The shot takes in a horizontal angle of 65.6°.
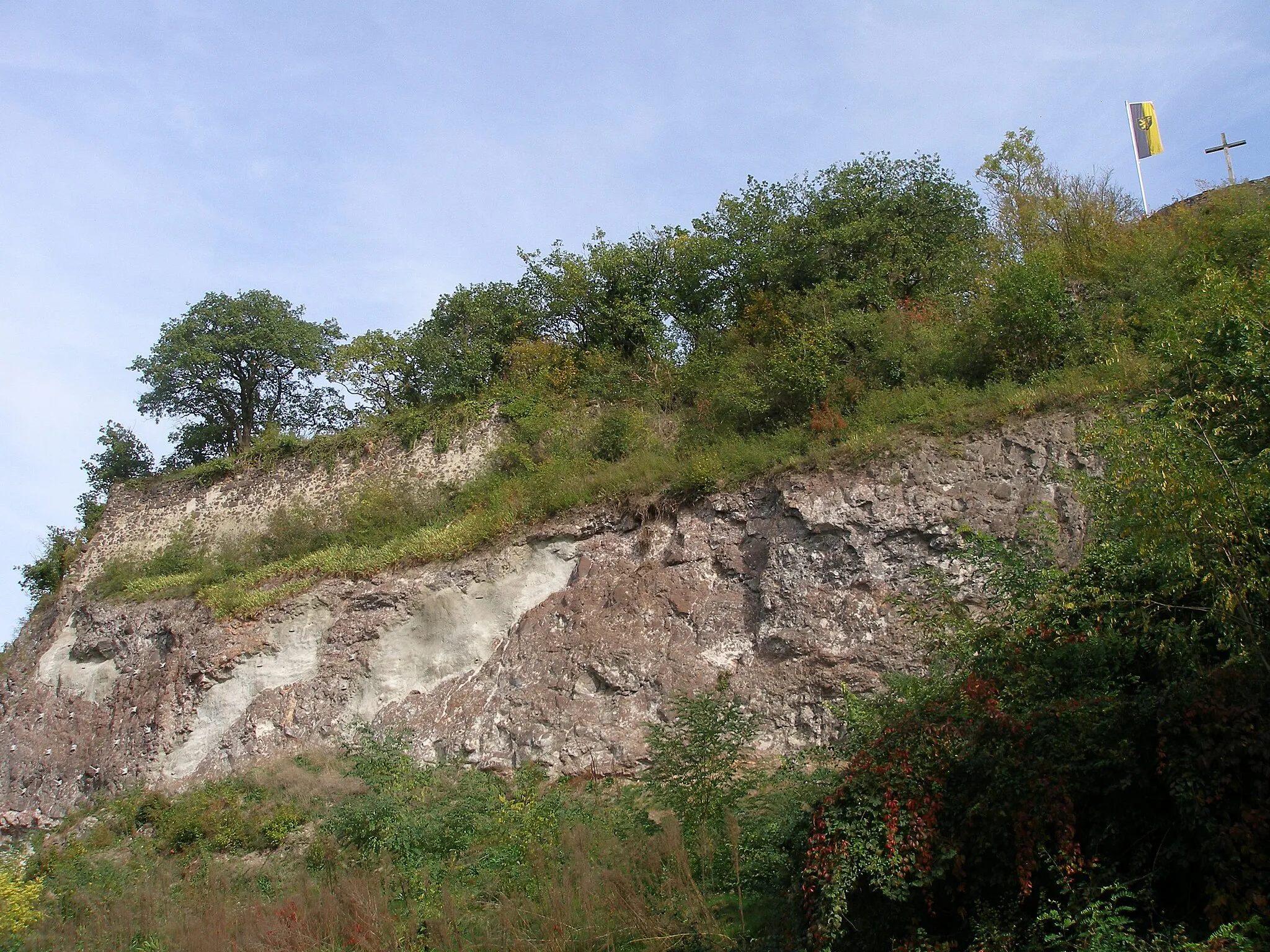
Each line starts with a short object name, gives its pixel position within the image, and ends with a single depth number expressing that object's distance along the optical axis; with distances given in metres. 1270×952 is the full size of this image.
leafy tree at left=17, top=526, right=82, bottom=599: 25.87
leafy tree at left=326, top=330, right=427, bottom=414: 24.48
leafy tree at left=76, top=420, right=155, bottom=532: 27.70
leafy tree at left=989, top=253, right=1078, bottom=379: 16.11
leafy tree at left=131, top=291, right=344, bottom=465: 25.56
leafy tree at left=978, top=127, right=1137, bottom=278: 19.70
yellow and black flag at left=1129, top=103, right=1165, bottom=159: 25.36
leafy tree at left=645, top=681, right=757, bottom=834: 9.34
